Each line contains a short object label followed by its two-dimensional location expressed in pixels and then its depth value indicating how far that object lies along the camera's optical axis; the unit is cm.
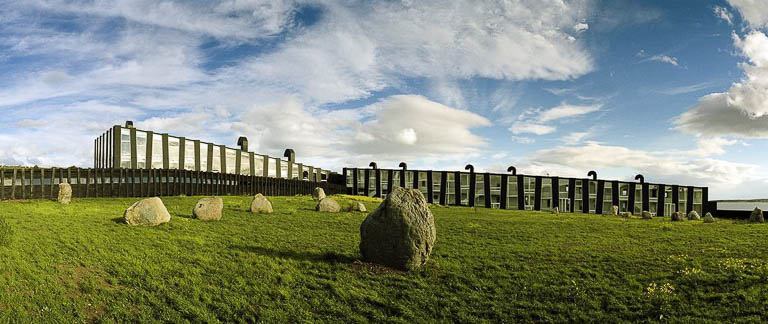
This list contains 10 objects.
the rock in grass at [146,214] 2208
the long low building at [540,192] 7025
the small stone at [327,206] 3400
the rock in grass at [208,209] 2623
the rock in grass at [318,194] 4682
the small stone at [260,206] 3133
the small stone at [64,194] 3353
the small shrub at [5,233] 1658
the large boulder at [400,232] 1509
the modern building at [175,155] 5500
